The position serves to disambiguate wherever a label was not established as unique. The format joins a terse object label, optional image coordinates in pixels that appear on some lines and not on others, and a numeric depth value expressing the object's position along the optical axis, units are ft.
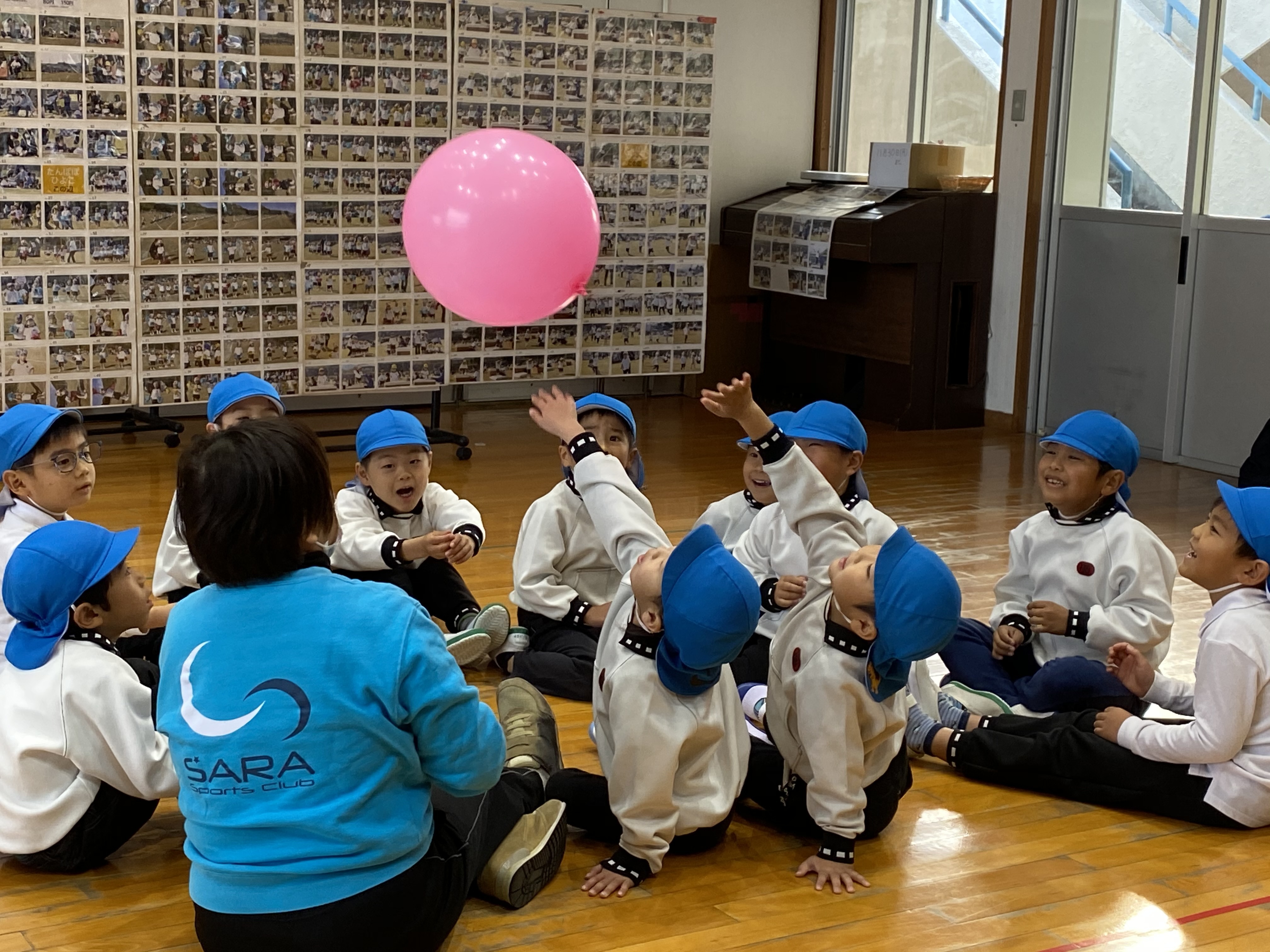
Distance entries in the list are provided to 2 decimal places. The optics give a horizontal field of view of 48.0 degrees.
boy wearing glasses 8.81
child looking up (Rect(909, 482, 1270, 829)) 7.76
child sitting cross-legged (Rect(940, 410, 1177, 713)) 9.48
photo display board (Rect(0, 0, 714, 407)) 17.33
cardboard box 21.18
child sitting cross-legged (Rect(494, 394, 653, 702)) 10.37
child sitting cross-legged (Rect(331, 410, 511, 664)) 10.55
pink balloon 11.20
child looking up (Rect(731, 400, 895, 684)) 9.39
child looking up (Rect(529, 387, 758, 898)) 6.78
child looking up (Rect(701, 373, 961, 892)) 6.89
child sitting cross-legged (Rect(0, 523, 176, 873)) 7.04
